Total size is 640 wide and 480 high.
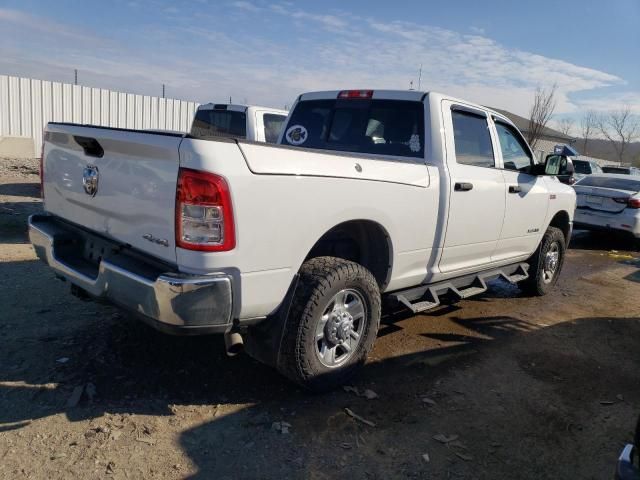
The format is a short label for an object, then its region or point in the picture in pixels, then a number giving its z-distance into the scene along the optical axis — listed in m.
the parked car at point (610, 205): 10.19
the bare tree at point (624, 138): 53.35
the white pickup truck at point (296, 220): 2.81
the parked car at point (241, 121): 8.43
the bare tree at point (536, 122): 27.52
